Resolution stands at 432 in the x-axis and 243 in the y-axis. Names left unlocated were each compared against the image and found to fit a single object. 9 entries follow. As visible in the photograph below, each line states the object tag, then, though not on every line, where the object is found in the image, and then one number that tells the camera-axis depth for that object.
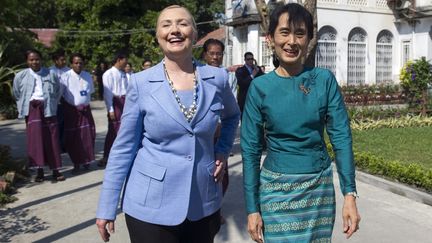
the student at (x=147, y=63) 9.33
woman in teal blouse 2.42
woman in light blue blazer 2.41
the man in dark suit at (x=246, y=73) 8.40
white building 19.66
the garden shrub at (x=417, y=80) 13.02
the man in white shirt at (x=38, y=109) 7.05
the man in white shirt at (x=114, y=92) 8.07
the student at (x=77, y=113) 7.78
